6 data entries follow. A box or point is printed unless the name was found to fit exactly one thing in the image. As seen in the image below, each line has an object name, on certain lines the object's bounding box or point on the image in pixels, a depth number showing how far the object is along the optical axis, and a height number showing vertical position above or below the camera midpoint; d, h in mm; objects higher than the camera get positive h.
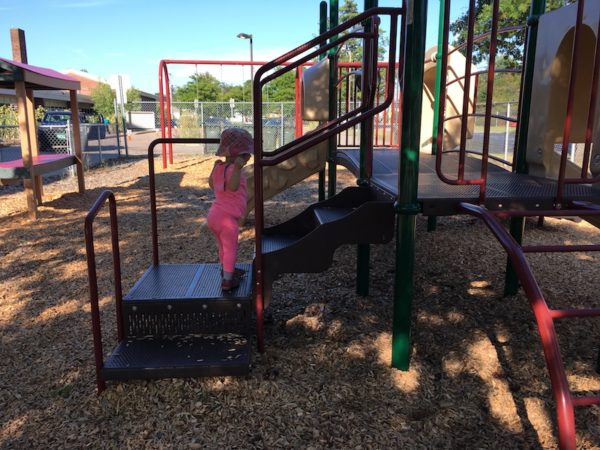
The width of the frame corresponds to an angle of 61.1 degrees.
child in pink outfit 2881 -397
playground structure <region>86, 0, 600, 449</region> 2500 -465
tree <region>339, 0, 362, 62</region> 46228 +11099
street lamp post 24266 +4197
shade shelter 6761 -62
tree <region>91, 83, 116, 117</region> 49188 +2373
